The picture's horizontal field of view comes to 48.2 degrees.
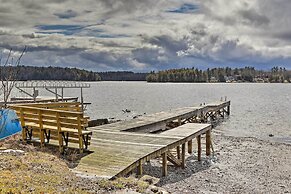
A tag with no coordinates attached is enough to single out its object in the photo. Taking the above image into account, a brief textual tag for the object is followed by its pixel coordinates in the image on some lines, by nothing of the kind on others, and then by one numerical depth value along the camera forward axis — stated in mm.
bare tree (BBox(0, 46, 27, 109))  10844
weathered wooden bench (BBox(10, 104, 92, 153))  10016
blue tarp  11623
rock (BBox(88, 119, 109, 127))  19281
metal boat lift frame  32741
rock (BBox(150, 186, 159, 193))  7791
